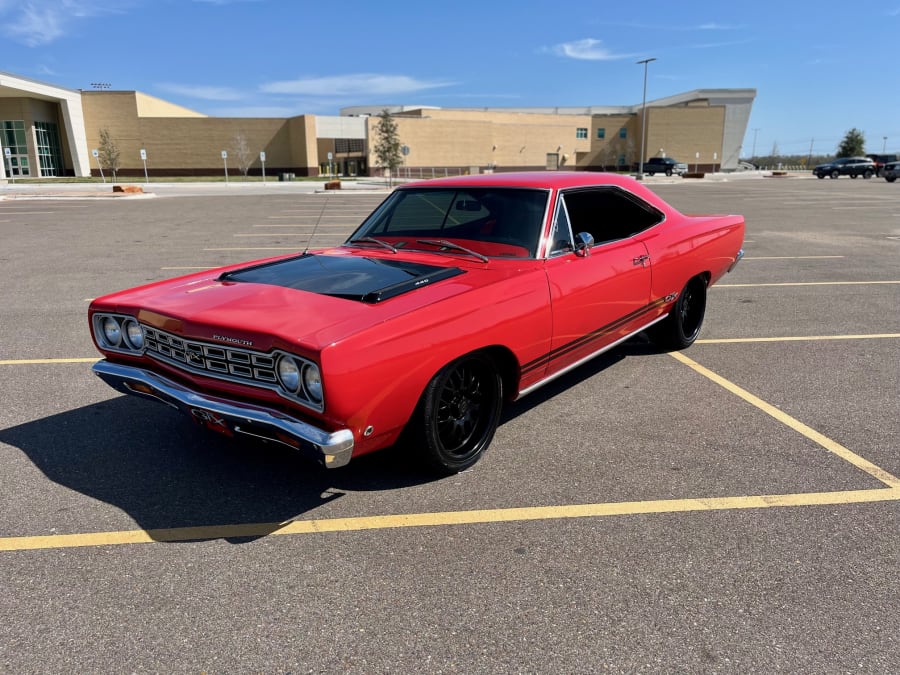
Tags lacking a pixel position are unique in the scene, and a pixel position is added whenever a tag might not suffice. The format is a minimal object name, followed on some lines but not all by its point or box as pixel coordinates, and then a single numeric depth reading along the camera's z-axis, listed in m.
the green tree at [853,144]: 84.51
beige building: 59.19
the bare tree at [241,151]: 65.25
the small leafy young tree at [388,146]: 58.94
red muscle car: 2.81
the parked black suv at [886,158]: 72.35
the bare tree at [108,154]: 58.12
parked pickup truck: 65.75
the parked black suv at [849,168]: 53.08
